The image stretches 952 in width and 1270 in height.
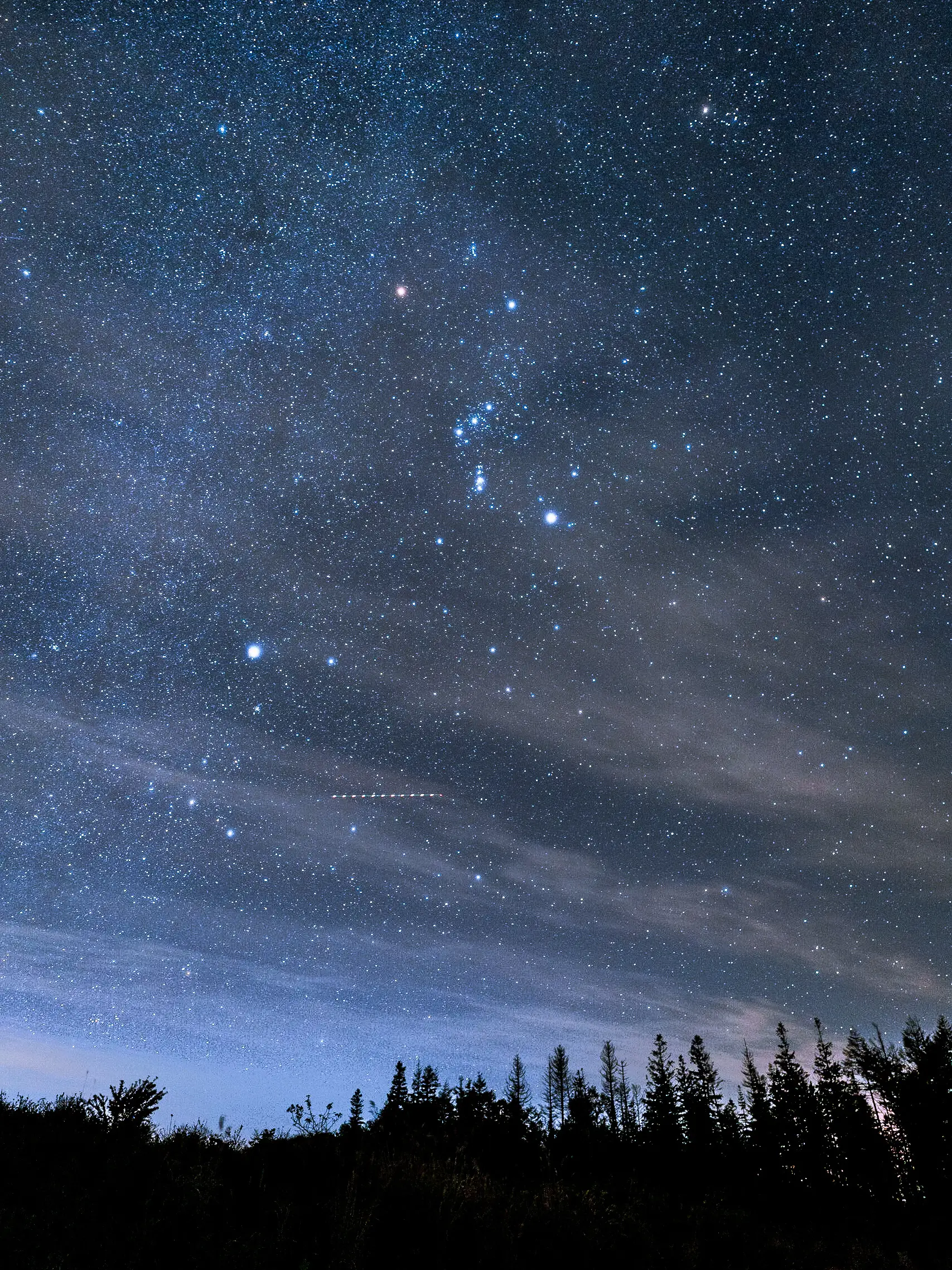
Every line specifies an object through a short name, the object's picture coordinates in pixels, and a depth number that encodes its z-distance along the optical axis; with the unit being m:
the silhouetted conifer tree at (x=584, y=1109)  41.82
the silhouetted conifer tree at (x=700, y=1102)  44.72
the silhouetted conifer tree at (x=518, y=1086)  58.74
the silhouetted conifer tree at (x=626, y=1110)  58.78
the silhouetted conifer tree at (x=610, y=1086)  62.84
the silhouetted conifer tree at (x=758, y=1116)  41.31
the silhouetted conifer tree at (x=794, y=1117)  37.97
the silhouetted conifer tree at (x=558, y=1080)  65.12
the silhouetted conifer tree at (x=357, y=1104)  38.09
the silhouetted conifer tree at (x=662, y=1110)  44.53
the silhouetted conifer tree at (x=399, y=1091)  44.91
